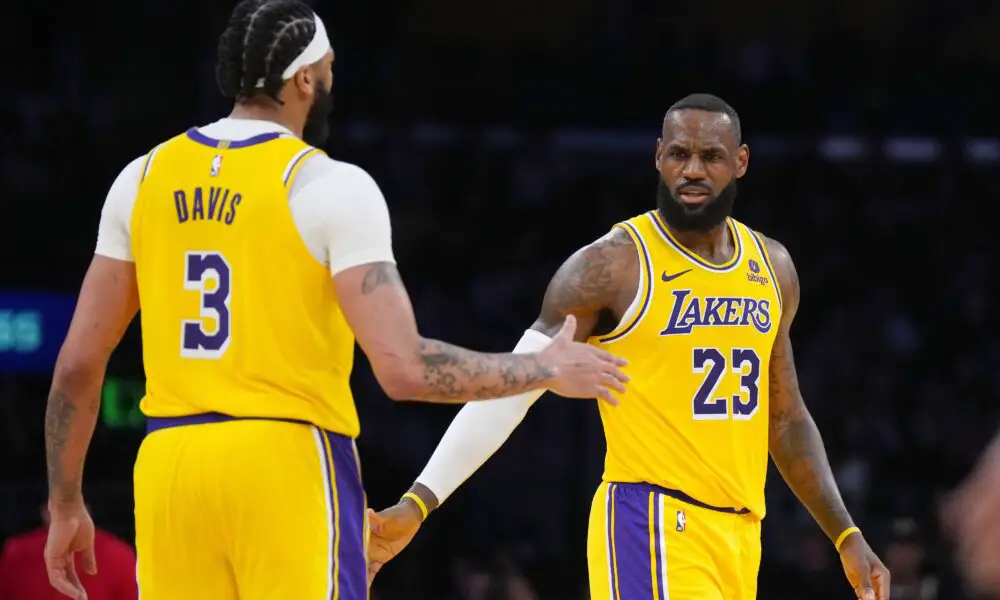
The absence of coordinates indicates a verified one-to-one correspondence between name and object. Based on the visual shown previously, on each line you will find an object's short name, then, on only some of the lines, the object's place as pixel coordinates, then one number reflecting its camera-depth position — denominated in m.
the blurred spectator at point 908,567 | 19.77
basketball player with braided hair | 7.38
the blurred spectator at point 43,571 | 13.37
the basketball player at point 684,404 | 9.94
